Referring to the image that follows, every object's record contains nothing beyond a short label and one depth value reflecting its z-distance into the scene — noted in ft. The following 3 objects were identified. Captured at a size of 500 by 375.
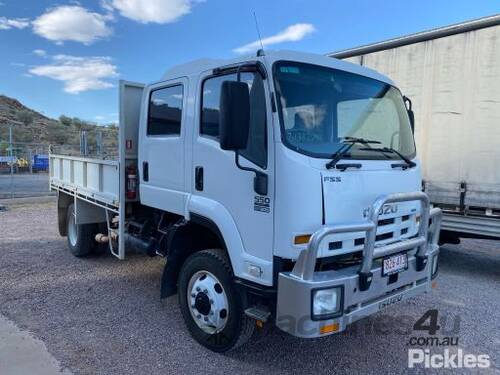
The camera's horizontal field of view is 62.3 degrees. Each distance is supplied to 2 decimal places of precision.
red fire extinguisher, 15.89
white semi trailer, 17.57
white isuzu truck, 9.29
